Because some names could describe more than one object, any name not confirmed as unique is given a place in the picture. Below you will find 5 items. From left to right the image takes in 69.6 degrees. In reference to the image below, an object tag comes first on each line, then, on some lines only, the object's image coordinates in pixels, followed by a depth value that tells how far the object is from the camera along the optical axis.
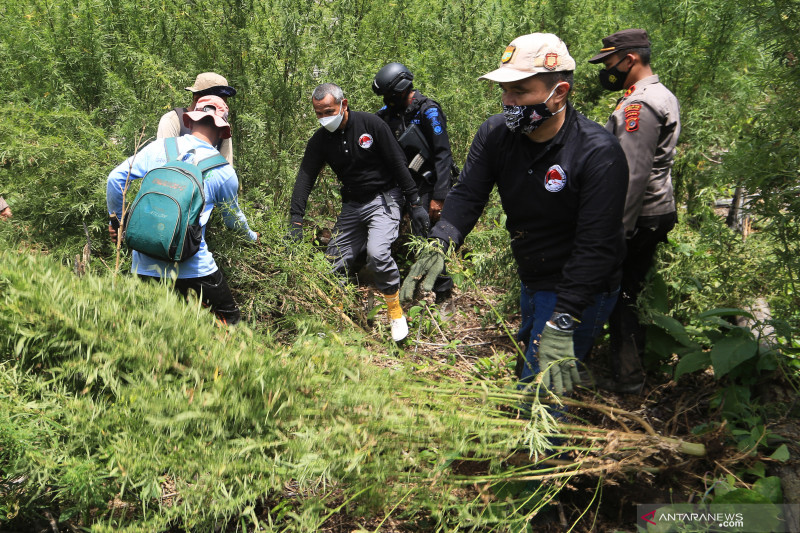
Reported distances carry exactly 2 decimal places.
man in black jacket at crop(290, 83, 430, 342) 4.36
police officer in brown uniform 3.14
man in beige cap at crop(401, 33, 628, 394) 2.35
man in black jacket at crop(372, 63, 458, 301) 4.65
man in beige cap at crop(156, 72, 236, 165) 4.01
